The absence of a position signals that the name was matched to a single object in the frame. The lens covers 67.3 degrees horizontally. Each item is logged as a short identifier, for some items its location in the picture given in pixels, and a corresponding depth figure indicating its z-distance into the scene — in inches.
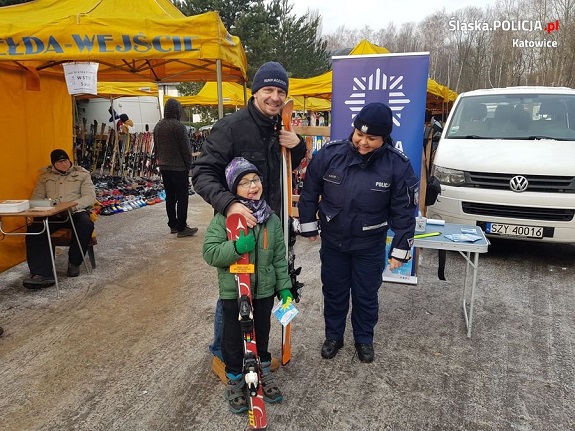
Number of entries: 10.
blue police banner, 145.9
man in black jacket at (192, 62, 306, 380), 94.2
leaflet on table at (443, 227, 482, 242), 128.9
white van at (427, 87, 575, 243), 178.7
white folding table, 123.5
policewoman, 106.4
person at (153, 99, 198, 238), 240.1
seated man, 183.2
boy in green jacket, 90.4
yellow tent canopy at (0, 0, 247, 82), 151.9
